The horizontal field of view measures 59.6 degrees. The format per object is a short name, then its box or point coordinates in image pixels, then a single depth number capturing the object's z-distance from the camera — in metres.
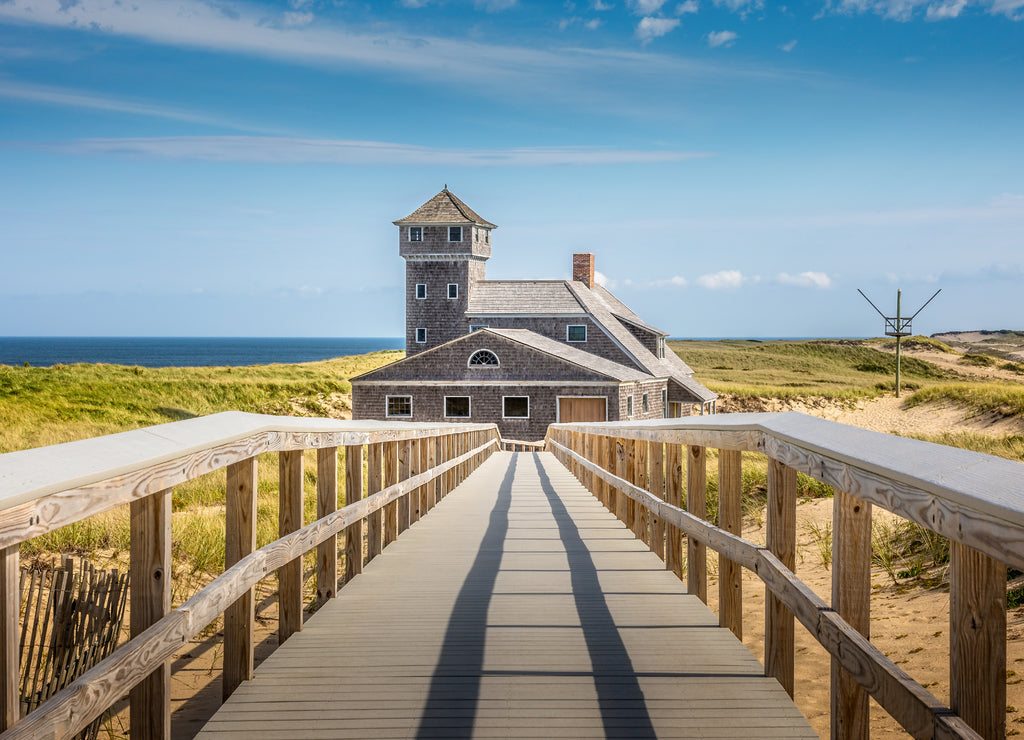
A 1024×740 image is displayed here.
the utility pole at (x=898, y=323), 61.56
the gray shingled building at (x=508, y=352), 38.00
